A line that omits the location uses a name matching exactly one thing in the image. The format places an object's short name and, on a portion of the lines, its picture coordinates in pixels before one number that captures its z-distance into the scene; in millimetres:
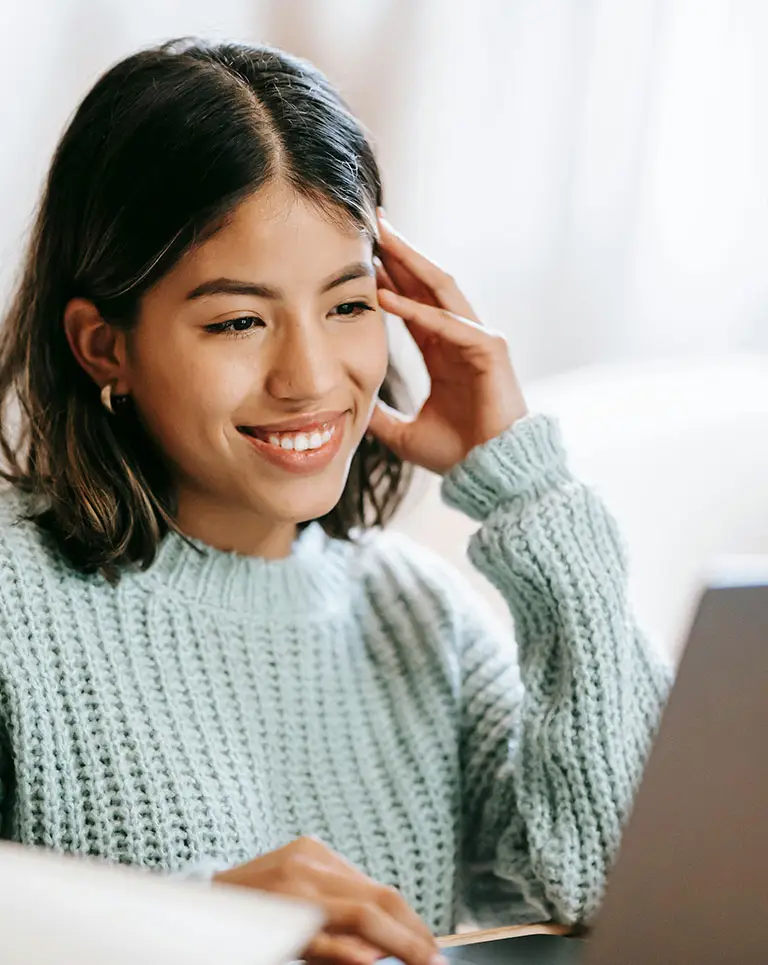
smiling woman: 1145
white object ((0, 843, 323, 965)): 653
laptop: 869
